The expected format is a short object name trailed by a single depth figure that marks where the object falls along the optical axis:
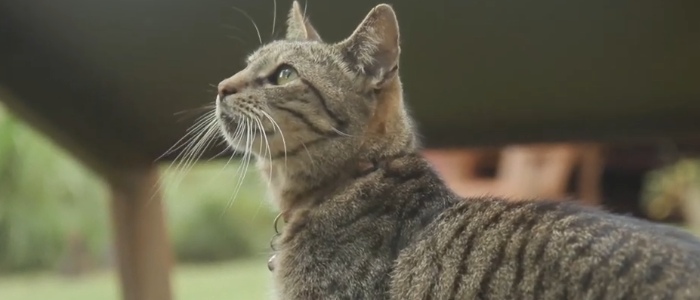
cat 0.95
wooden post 1.26
